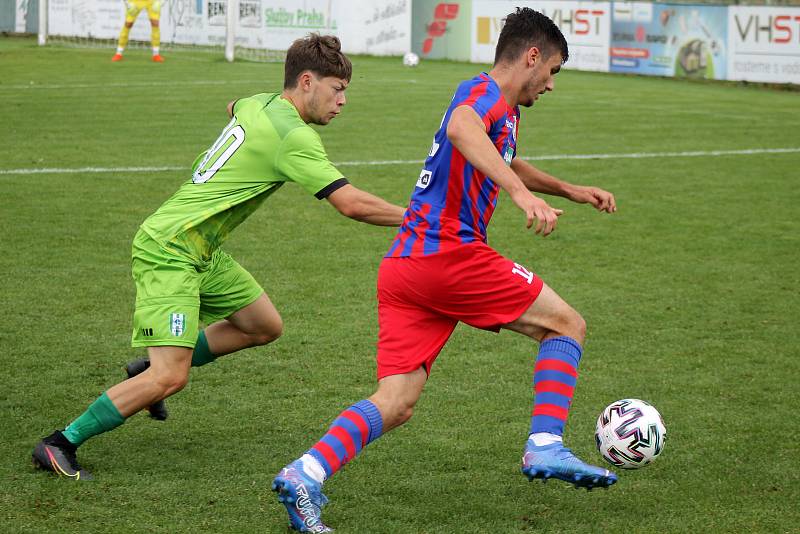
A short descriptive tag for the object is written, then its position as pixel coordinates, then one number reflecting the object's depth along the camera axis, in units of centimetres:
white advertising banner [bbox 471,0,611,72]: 2831
